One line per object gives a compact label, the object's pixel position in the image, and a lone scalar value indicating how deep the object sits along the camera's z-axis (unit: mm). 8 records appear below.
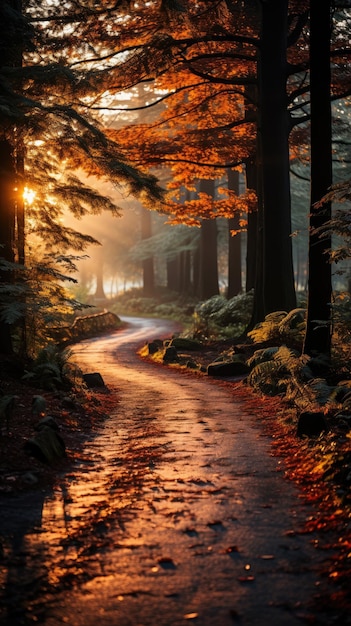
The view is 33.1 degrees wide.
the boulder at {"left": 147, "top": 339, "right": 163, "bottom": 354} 20250
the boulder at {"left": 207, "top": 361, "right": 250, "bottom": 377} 14146
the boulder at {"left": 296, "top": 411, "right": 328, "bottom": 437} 7516
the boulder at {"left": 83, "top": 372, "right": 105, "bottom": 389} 13281
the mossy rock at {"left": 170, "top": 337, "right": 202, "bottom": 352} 19428
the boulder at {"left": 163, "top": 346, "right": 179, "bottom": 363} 17719
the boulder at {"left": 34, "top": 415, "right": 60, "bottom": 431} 7574
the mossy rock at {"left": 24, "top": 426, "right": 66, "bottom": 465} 6832
